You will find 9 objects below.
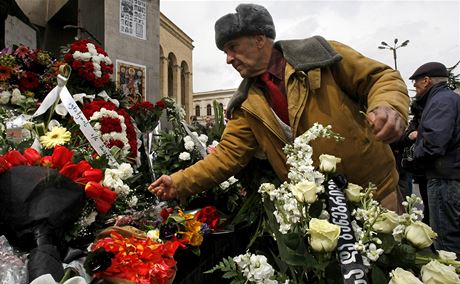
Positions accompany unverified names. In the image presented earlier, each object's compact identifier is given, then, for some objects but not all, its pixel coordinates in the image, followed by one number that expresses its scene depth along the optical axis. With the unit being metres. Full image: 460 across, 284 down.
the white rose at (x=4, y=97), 2.72
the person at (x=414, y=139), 3.54
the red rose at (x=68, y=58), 2.92
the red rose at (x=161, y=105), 3.21
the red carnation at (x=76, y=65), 2.86
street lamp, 16.08
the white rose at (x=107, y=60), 3.07
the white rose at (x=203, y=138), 2.86
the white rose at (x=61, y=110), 1.98
